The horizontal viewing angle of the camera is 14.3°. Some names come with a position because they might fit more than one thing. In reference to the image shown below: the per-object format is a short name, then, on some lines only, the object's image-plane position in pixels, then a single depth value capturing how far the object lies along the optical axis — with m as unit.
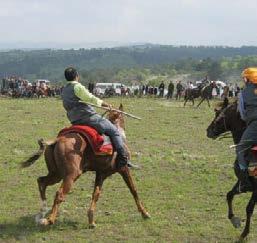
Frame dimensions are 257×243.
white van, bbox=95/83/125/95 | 94.97
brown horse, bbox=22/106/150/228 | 15.32
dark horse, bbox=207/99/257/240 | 16.20
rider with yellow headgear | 14.93
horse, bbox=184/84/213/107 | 68.24
